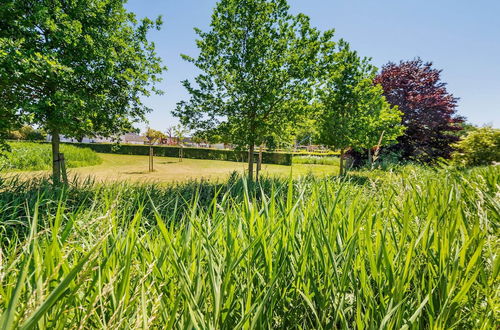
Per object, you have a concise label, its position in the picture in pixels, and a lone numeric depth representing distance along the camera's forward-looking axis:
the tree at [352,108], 10.25
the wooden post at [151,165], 16.61
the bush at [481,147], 12.61
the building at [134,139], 66.44
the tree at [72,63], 4.23
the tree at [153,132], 43.26
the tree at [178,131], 8.84
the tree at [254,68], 7.50
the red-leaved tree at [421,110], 16.20
